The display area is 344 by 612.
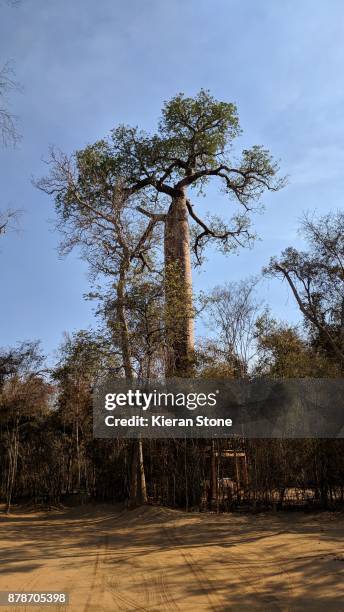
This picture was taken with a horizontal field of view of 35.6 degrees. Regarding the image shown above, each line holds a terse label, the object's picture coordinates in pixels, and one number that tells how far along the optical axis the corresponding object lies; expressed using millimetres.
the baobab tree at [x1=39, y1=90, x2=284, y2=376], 13008
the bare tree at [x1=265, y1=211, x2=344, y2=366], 11219
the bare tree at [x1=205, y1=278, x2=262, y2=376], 11117
